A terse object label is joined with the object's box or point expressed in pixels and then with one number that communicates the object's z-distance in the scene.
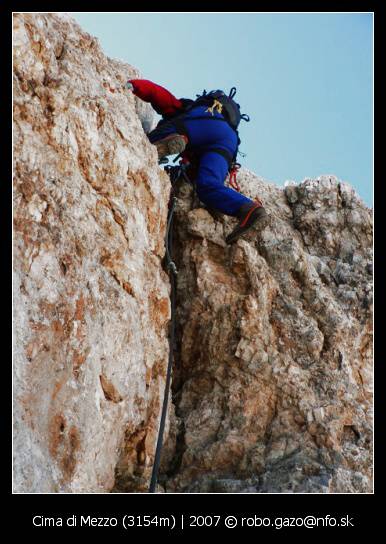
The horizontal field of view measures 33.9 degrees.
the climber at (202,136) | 7.57
